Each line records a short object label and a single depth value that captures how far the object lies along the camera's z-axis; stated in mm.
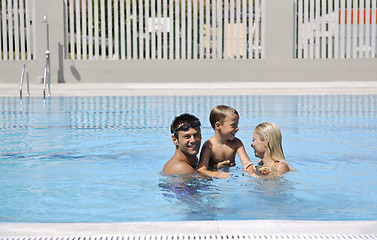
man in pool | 4762
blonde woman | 4980
